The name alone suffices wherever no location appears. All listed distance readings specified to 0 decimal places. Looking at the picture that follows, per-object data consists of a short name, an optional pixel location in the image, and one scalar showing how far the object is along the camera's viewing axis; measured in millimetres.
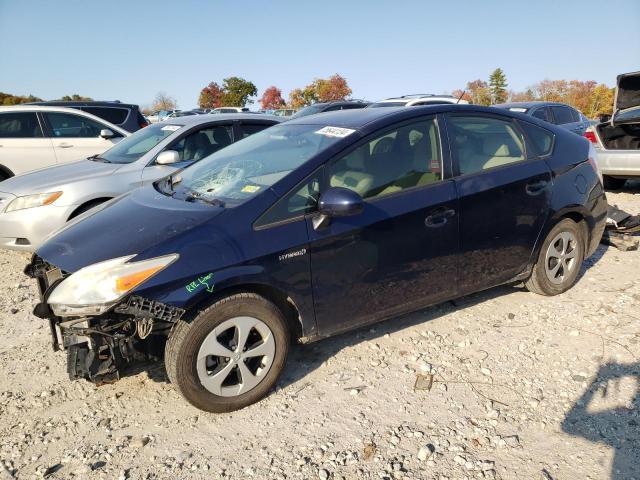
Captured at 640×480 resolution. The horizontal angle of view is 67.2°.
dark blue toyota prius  2578
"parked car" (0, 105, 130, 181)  7867
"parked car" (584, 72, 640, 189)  7410
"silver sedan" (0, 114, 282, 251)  4809
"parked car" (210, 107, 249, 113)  22605
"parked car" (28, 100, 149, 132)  10258
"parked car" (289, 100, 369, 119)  14023
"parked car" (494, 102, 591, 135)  10000
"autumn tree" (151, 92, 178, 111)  81312
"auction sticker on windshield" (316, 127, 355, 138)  3176
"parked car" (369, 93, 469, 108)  12693
